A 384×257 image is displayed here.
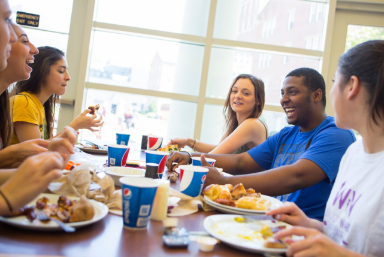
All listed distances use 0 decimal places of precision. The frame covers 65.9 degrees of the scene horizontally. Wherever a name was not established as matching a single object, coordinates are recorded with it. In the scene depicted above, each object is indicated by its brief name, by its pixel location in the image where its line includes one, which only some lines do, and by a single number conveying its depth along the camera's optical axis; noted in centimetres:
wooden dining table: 58
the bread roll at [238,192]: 105
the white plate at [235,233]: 68
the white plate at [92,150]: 202
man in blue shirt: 131
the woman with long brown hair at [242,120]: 225
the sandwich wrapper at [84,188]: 90
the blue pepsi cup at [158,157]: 136
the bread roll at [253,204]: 96
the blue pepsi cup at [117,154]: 137
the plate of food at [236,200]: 95
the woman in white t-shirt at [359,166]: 83
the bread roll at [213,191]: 102
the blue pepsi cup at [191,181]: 105
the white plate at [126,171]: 118
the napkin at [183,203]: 93
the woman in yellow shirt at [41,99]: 197
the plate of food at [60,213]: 64
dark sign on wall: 353
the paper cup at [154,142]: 224
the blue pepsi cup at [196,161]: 136
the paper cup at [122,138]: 200
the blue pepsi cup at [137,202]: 74
